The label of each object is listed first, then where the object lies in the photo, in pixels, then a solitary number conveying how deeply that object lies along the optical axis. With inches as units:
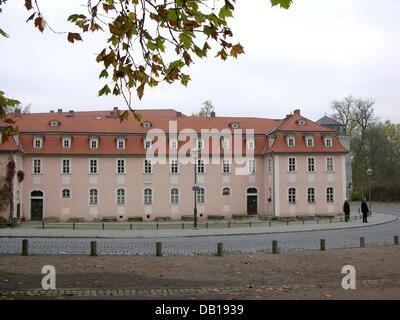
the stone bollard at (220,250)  603.5
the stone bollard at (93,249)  595.2
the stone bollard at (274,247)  624.0
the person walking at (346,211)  1293.1
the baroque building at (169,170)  1514.5
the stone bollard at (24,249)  597.7
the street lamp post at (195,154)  1122.5
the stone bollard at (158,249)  598.2
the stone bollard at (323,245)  652.1
